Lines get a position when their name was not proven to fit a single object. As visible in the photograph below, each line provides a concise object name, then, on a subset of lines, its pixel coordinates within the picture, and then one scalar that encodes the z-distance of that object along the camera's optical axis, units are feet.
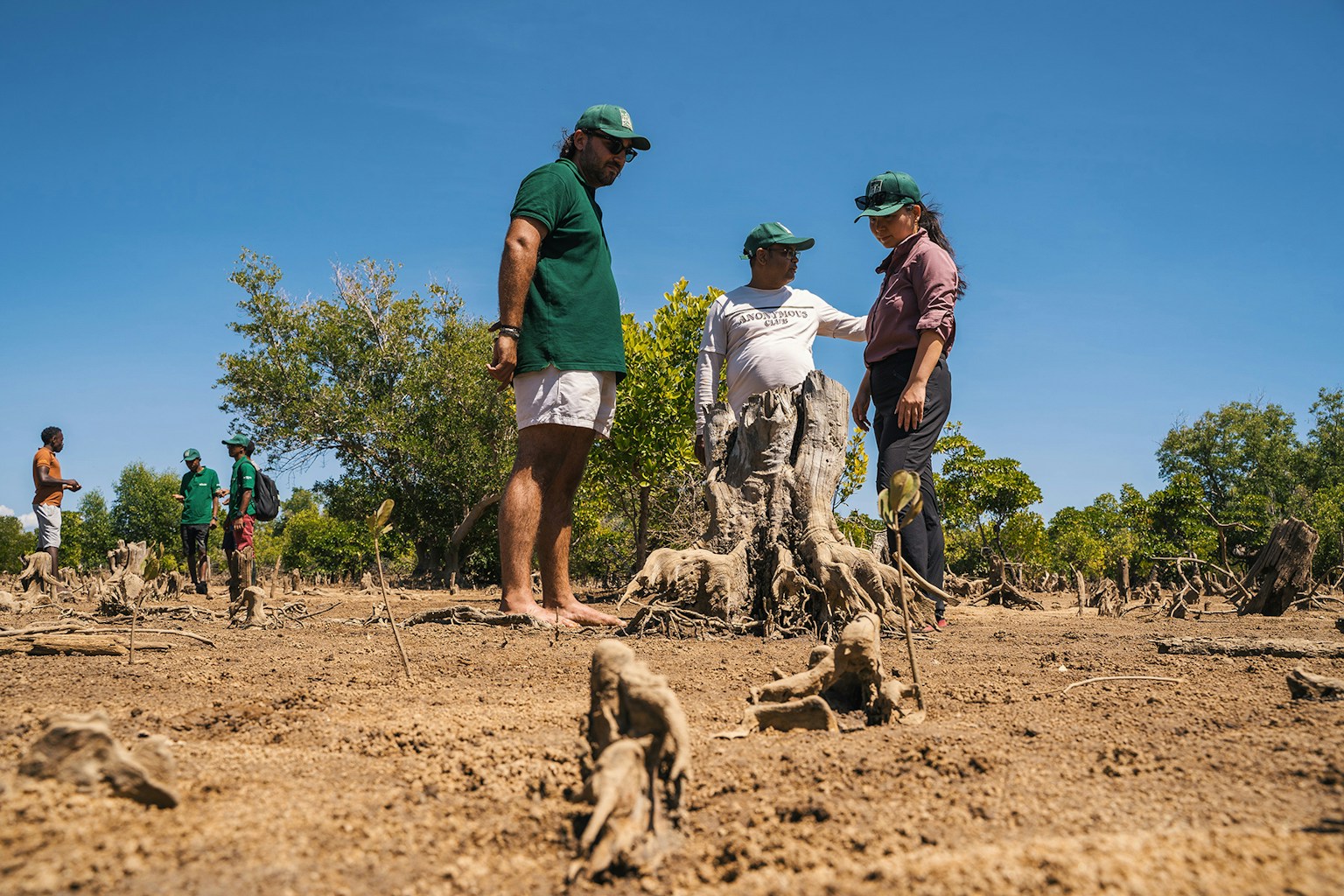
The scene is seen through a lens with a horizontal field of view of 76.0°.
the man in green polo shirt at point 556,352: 13.89
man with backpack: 26.20
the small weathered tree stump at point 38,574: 26.76
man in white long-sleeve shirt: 17.67
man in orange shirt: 30.76
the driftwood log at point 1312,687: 7.62
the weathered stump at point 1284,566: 18.70
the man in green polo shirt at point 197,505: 35.58
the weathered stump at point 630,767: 4.19
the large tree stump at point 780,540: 13.69
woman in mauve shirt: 14.70
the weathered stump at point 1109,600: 22.54
